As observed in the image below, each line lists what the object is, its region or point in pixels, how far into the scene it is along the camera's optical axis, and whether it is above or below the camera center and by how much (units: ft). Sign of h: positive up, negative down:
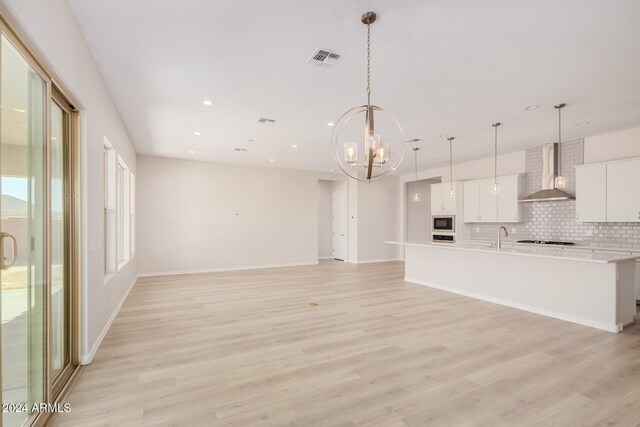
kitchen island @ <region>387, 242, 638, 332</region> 12.66 -3.37
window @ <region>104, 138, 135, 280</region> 14.21 +0.14
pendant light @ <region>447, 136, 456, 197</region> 19.51 +4.36
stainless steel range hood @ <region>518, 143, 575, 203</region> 19.79 +2.64
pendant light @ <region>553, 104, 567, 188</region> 13.81 +4.28
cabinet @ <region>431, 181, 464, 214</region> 26.13 +1.15
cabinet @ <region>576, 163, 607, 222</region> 17.37 +1.09
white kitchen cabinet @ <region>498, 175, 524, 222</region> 21.98 +0.98
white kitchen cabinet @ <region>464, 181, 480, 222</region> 24.82 +0.84
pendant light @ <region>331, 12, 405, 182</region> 8.00 +1.96
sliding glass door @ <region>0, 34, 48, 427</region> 5.33 -0.39
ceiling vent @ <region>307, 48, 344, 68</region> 9.45 +4.87
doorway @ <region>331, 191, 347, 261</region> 34.40 -1.49
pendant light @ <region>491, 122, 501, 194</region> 16.80 +4.25
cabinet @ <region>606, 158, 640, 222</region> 16.12 +1.11
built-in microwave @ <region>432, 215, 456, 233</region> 26.30 -1.05
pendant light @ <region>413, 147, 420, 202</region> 22.34 +4.45
